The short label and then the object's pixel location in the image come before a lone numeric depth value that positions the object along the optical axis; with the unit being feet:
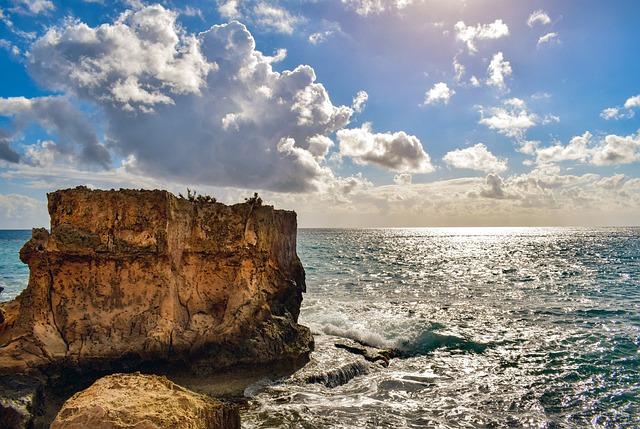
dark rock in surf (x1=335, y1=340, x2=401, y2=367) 57.02
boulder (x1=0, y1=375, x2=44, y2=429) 32.04
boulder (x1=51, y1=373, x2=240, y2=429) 22.30
